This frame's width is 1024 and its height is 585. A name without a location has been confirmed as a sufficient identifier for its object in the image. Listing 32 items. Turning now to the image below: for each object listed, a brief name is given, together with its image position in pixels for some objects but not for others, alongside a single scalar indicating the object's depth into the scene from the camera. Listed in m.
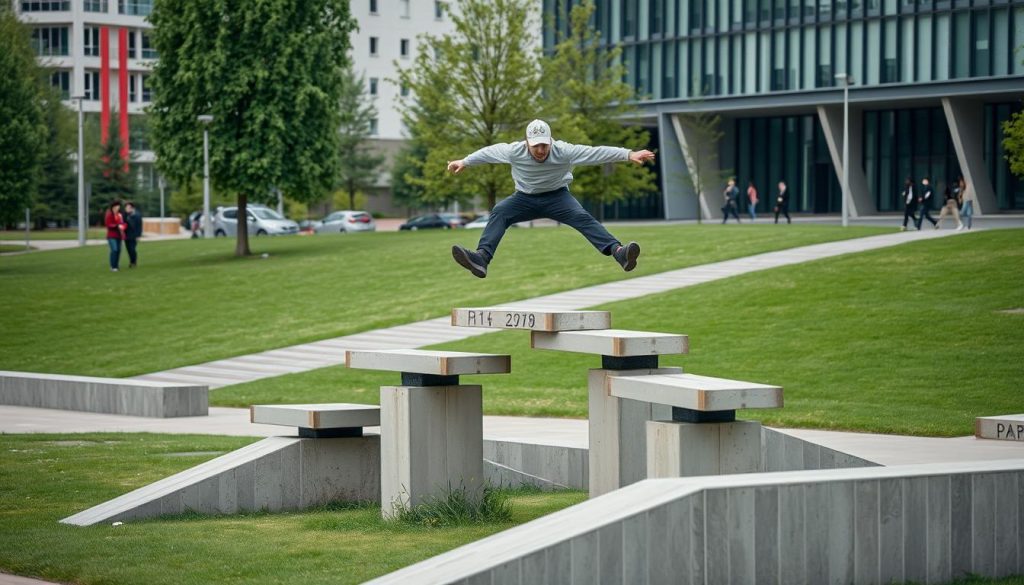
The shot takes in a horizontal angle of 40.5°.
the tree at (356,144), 88.38
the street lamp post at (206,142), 43.44
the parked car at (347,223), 72.88
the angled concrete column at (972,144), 60.75
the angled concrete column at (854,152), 65.19
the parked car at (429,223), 74.50
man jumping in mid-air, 11.96
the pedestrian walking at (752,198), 58.84
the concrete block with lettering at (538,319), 11.20
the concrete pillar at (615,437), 11.12
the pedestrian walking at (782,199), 53.03
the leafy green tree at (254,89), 43.16
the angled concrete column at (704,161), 69.81
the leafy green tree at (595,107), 57.44
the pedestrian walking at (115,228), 41.00
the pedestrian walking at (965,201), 44.34
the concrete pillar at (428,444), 11.22
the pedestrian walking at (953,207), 42.06
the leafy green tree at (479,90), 53.03
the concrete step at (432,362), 10.98
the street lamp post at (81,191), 57.47
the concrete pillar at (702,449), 9.43
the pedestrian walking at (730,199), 54.88
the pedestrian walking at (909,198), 43.41
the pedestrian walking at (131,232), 43.25
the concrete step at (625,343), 10.59
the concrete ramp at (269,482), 11.70
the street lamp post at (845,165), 49.81
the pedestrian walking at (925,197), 43.81
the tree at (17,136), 46.09
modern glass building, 60.94
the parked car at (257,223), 67.44
